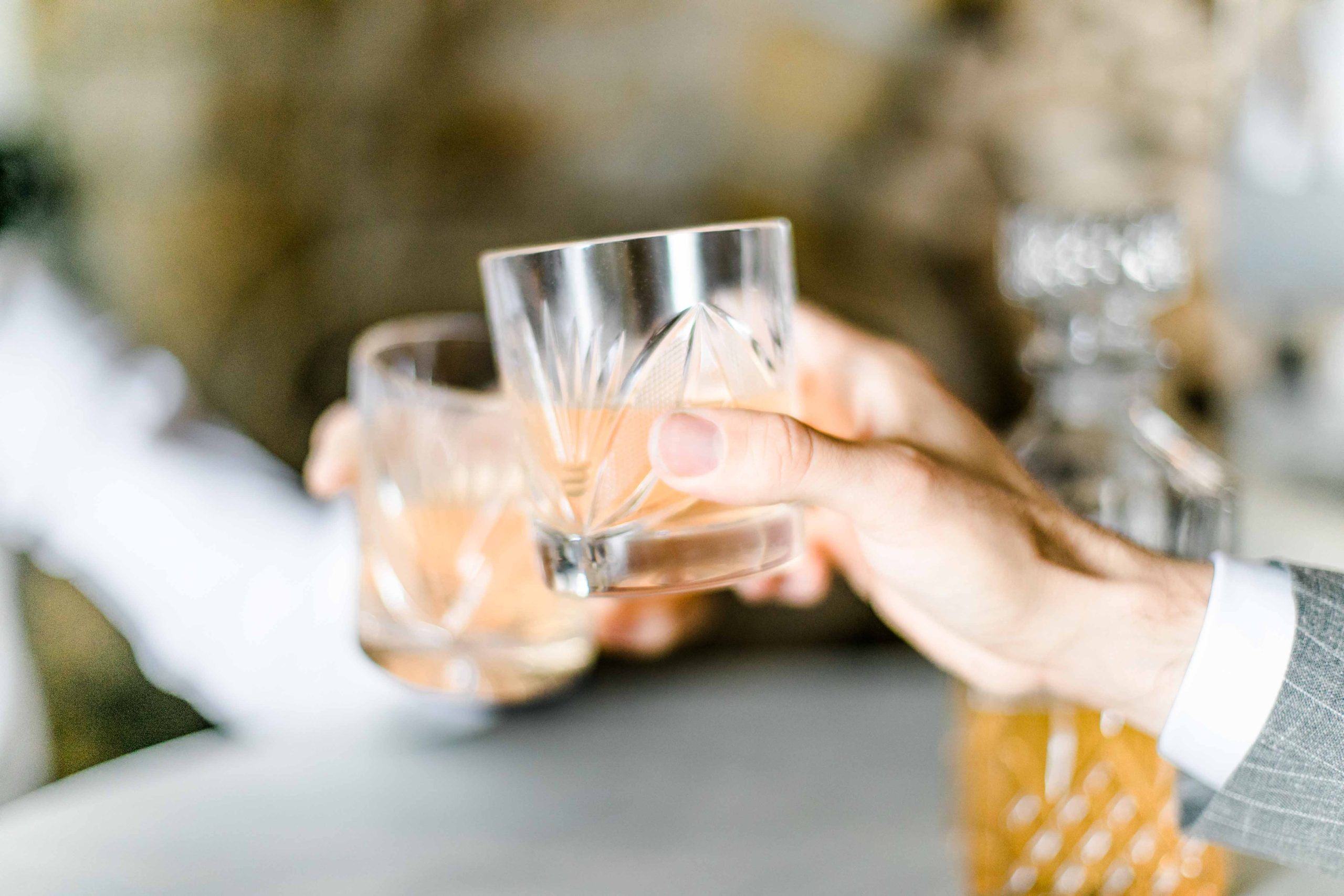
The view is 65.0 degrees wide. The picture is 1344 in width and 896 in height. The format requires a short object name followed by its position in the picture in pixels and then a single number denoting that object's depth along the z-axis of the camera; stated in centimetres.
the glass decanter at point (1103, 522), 81
